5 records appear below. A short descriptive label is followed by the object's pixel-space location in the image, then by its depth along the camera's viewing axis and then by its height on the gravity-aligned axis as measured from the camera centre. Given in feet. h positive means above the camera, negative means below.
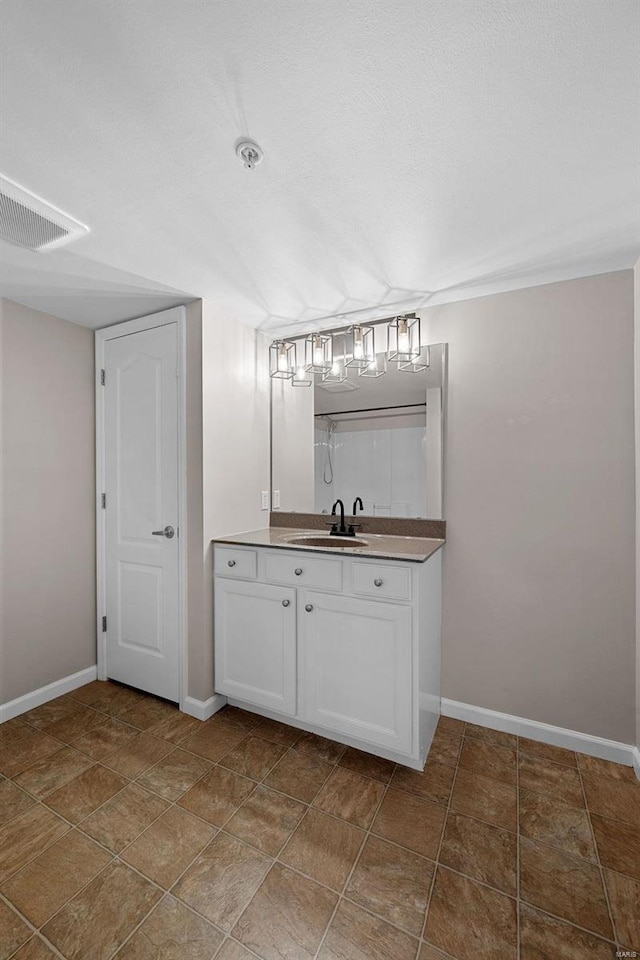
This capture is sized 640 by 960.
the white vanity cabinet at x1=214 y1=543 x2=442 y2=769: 6.03 -2.62
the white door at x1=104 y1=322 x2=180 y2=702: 7.91 -0.63
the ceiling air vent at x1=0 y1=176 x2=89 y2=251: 4.70 +3.13
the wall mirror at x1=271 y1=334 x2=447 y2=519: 7.82 +0.74
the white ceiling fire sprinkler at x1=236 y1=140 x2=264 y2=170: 4.06 +3.19
